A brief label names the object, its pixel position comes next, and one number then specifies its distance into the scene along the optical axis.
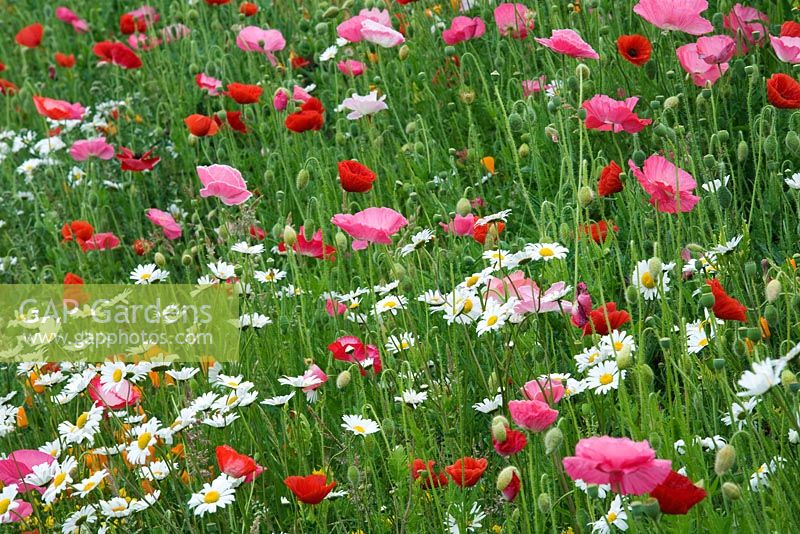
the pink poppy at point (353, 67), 7.05
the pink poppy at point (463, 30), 6.82
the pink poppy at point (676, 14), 5.37
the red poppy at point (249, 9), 8.38
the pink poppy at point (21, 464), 4.46
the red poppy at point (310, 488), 3.69
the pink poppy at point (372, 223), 4.61
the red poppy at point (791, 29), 5.33
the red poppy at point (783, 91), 4.80
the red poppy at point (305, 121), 6.20
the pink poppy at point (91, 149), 7.45
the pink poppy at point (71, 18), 10.30
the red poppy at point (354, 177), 5.00
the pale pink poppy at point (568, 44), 4.98
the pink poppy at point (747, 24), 6.16
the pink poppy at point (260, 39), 7.75
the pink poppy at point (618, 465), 2.71
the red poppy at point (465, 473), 3.63
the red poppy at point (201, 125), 6.65
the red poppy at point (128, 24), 9.41
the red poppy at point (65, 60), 9.42
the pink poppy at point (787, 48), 5.03
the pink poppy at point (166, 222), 6.66
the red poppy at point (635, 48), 5.61
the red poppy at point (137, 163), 7.04
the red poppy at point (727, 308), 3.55
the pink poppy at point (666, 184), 4.41
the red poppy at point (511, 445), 3.55
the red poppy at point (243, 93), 6.86
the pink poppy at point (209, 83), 7.41
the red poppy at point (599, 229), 5.32
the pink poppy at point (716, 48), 5.32
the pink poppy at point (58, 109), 7.73
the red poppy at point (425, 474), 3.85
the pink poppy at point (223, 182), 5.21
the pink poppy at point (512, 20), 6.83
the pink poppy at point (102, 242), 6.82
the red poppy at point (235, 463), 3.81
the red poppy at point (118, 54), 8.37
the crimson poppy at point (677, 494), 2.91
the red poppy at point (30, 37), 9.89
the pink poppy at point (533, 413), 3.43
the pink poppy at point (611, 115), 5.00
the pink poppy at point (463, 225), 5.20
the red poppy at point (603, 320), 4.13
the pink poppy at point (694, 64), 5.51
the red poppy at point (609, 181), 4.67
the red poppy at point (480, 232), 4.97
